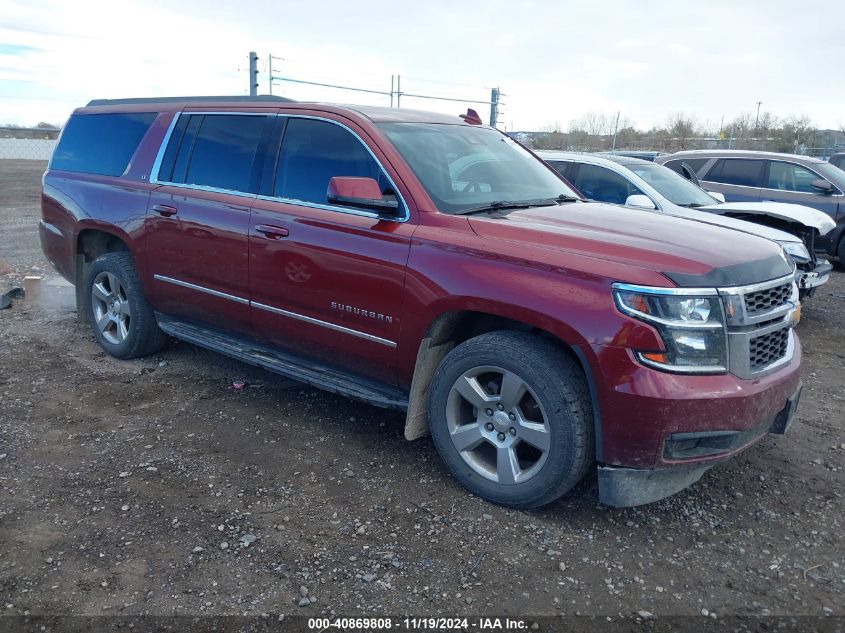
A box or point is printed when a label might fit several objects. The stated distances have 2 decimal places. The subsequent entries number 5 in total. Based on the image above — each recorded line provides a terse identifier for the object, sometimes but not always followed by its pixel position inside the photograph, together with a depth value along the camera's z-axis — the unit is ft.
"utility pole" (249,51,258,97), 41.22
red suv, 9.91
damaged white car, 25.10
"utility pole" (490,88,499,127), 56.79
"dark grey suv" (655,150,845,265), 34.24
